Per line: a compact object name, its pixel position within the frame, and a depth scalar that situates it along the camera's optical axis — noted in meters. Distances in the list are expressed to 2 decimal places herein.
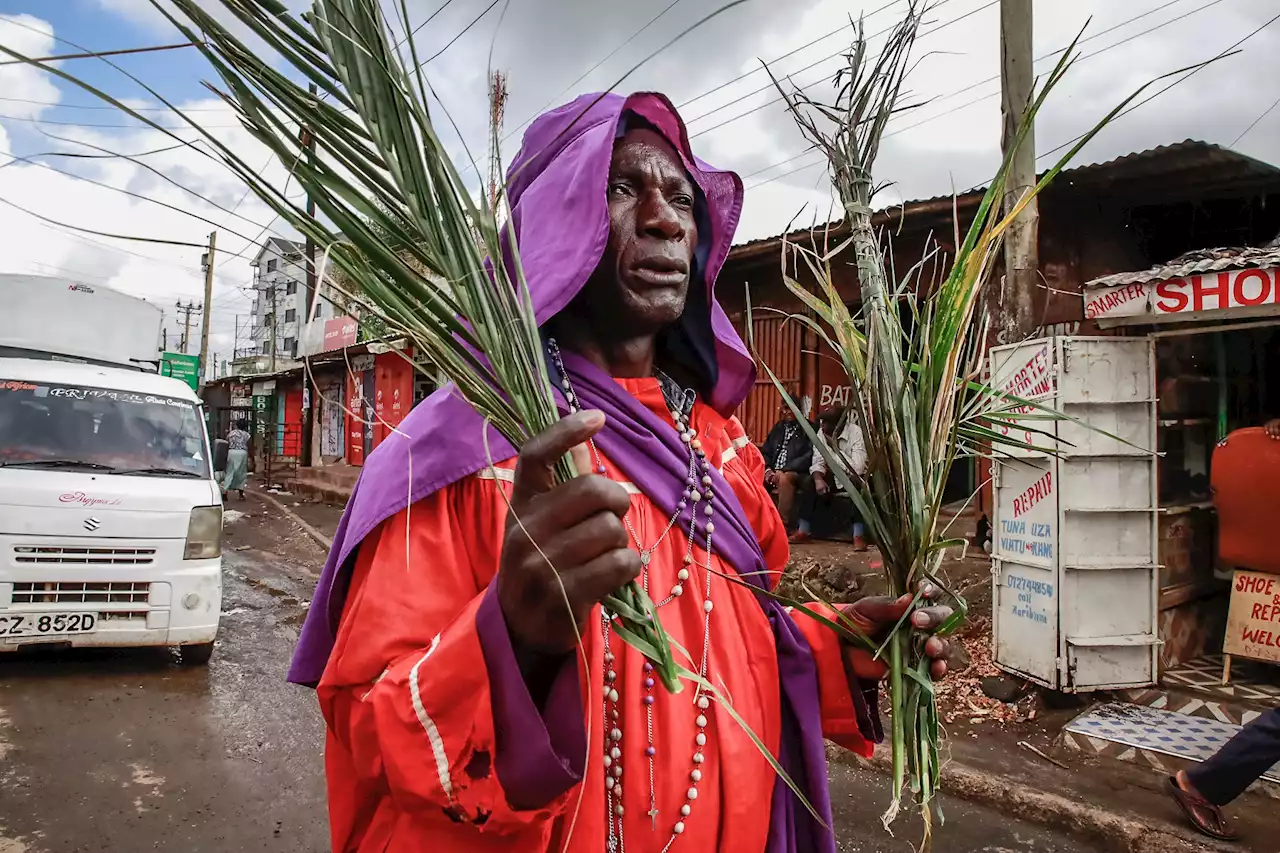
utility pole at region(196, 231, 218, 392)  27.78
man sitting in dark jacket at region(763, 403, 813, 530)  8.66
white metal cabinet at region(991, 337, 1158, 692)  4.79
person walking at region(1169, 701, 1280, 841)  3.38
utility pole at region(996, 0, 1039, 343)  5.32
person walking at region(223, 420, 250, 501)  12.47
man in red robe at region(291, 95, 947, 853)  1.02
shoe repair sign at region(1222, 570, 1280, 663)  4.94
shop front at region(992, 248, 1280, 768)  4.52
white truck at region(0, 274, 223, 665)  5.08
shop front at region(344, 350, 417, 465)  17.31
